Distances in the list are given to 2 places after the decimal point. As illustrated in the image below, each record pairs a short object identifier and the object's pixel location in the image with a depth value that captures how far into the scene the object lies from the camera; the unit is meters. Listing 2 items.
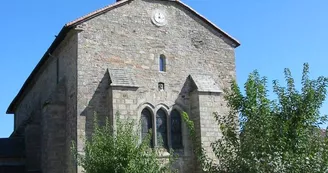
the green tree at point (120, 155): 12.86
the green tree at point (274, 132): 10.95
